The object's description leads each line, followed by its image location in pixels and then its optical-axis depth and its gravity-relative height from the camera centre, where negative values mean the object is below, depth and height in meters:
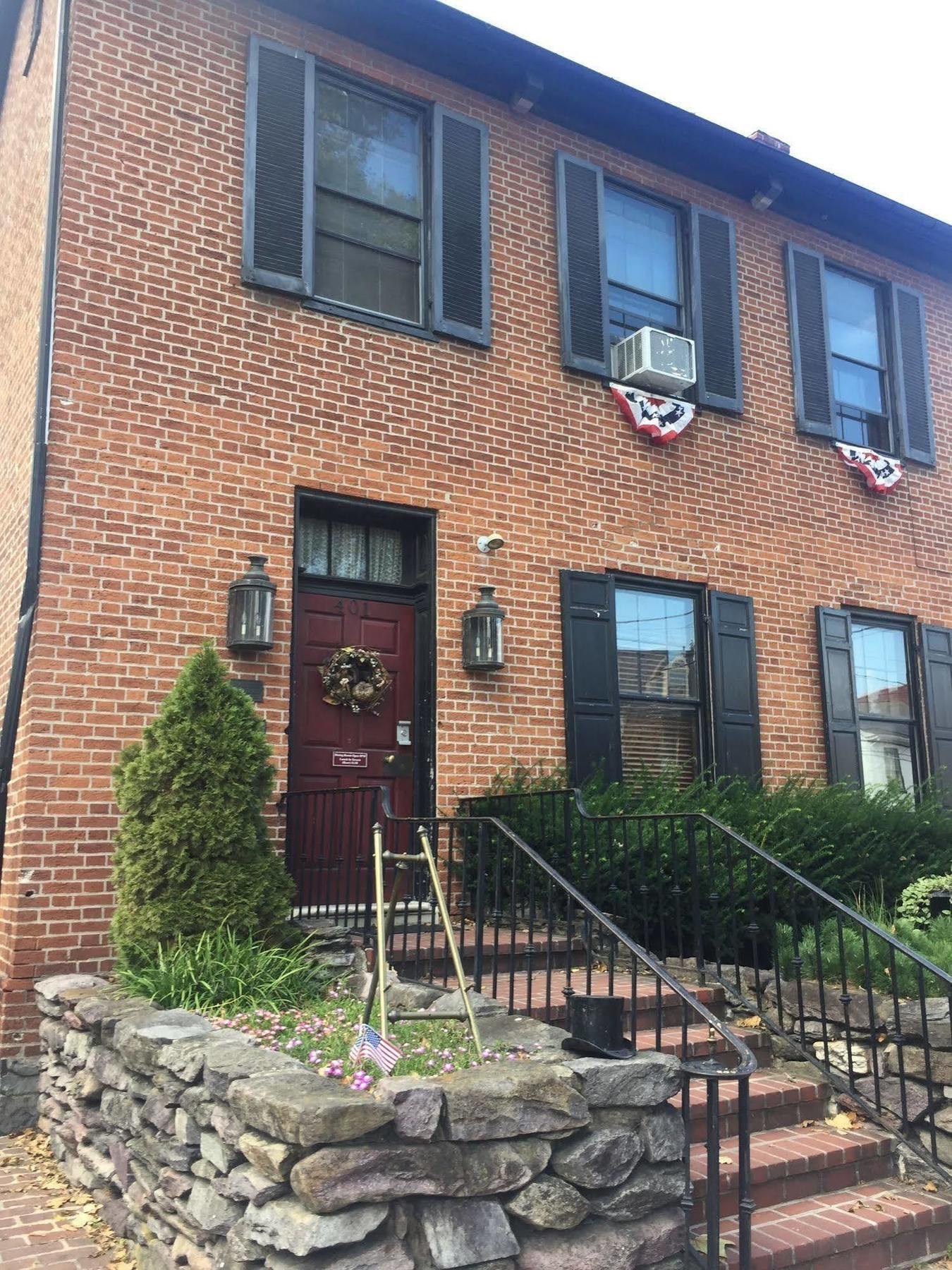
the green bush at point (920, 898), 6.54 -0.42
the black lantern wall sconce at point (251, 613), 6.15 +1.23
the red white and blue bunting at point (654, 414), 8.17 +3.10
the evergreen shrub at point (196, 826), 5.07 +0.04
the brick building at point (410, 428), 6.05 +2.68
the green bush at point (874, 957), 5.08 -0.62
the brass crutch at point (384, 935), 3.63 -0.34
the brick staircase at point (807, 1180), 3.84 -1.34
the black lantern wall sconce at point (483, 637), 6.95 +1.22
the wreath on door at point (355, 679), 6.71 +0.94
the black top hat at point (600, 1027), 3.60 -0.64
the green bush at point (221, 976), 4.75 -0.63
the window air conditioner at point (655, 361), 8.12 +3.49
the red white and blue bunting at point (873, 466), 9.40 +3.10
